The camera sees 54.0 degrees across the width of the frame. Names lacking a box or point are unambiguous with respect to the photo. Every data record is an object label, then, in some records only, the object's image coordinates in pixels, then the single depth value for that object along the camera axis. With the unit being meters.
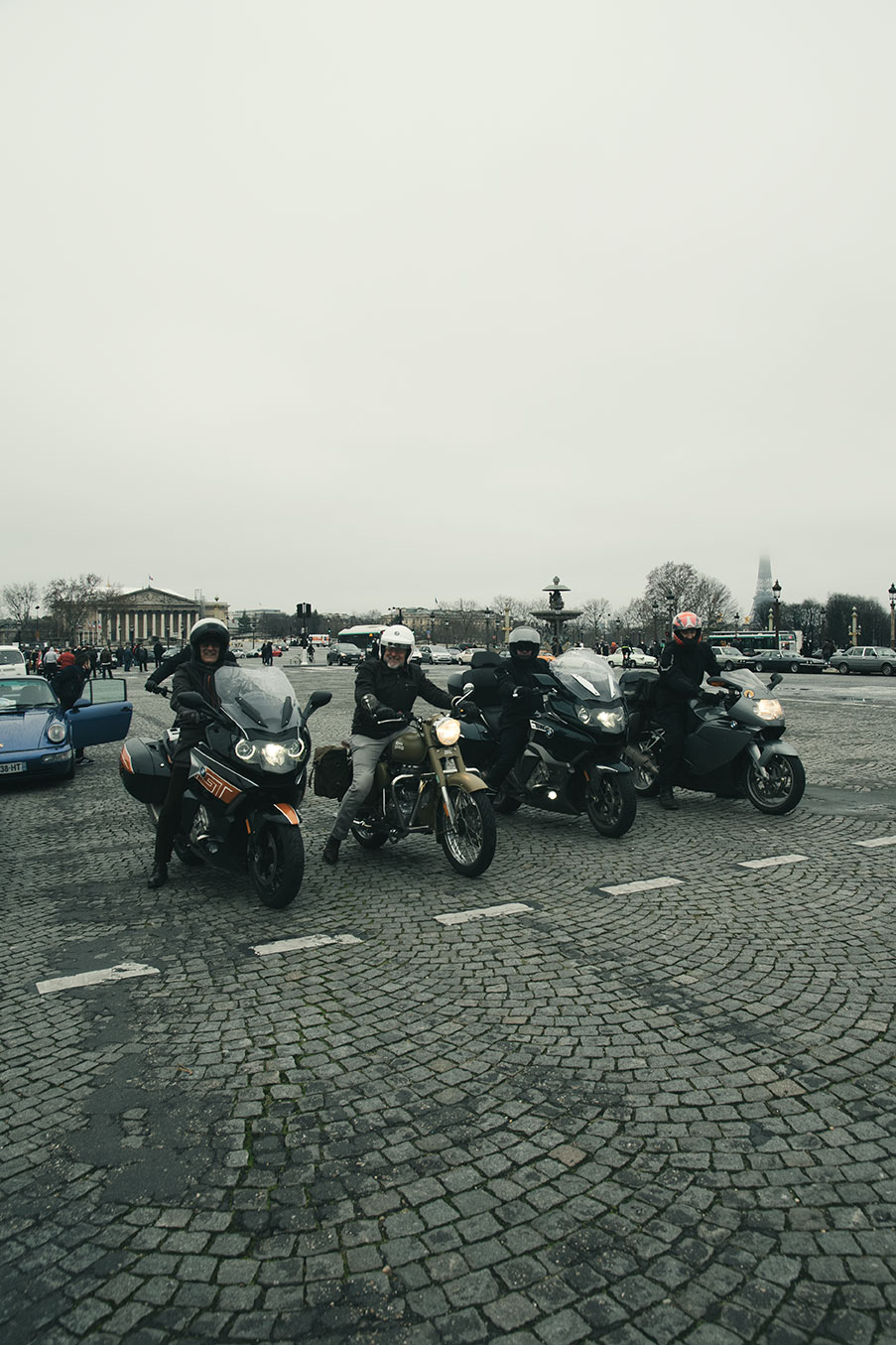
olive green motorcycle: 5.87
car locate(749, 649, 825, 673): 49.38
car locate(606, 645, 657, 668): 43.38
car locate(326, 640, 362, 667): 58.18
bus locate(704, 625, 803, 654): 68.10
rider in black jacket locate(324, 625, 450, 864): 6.20
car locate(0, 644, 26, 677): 25.00
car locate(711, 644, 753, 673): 39.84
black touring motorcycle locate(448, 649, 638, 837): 7.15
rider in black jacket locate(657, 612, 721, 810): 8.28
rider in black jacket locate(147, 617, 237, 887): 5.70
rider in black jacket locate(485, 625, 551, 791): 7.71
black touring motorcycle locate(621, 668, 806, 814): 7.93
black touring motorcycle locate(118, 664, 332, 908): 5.33
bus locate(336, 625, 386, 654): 79.25
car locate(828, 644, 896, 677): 46.12
